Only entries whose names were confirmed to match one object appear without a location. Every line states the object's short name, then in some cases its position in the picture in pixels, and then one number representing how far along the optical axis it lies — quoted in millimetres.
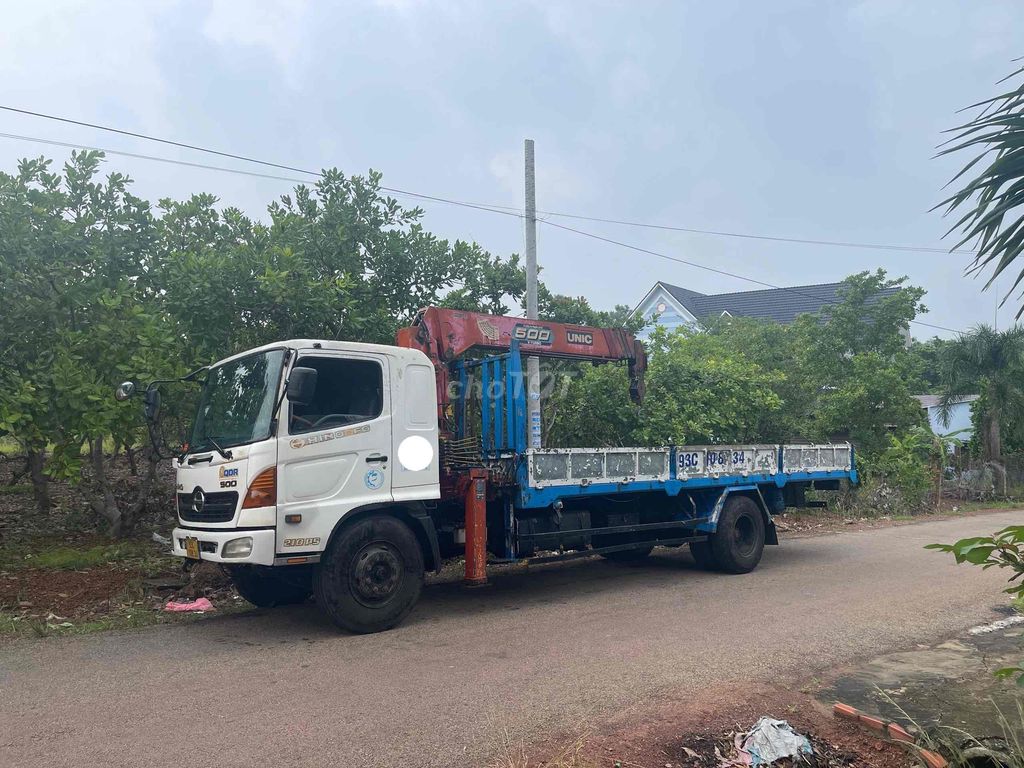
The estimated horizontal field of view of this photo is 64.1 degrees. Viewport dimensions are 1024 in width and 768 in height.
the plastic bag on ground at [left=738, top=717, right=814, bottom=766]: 4387
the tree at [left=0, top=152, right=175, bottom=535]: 8945
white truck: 6953
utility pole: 10117
